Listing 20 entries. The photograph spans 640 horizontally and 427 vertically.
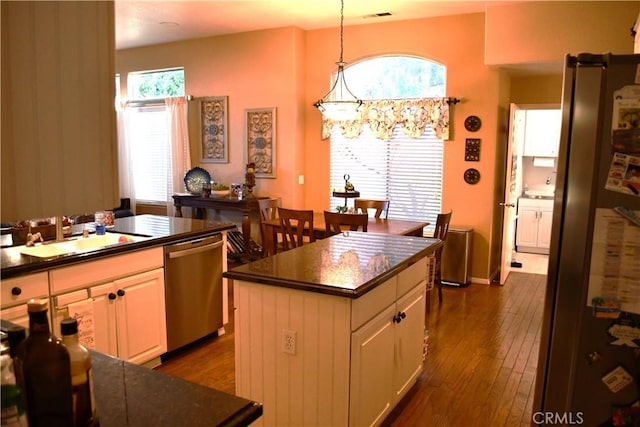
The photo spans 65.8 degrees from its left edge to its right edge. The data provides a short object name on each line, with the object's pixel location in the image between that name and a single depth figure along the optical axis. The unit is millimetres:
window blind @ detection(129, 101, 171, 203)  7828
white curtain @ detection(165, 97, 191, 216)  7277
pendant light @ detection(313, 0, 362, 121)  4887
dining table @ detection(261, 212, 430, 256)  4758
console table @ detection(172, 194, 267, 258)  6359
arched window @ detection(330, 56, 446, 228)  6020
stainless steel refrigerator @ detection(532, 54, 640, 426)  1760
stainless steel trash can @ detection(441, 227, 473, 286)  5605
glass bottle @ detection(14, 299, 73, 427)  965
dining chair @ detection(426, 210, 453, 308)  4938
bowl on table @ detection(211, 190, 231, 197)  6816
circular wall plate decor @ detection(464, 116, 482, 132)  5637
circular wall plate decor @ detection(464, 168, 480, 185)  5723
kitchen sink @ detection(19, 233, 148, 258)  2898
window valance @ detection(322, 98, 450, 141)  5773
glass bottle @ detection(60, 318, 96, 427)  1038
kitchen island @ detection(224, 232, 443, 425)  2195
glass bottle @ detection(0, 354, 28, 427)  921
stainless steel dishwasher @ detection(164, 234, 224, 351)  3450
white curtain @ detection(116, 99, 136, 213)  7934
